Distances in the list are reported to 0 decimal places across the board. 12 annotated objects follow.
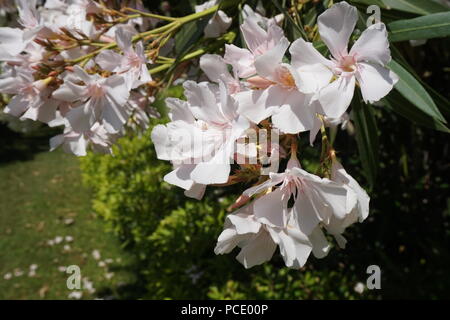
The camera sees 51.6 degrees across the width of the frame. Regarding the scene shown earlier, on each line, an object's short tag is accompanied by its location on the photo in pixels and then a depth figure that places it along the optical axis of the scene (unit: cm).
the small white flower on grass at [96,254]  102
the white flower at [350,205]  19
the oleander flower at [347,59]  18
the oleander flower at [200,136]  18
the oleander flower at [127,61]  26
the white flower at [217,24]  29
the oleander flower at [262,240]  20
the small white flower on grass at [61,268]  98
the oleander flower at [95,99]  24
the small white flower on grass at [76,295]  88
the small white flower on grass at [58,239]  108
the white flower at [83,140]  29
